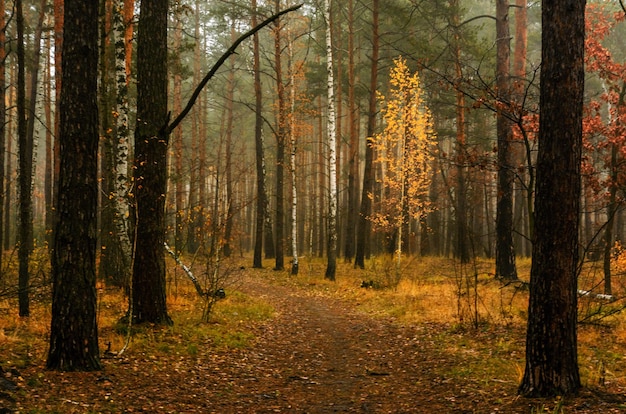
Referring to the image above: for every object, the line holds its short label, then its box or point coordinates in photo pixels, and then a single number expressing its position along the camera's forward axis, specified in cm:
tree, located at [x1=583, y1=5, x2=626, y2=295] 1038
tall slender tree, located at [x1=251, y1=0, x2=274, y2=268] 2041
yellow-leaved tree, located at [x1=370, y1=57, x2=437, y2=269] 1780
